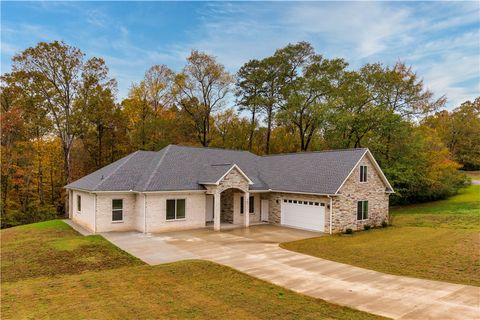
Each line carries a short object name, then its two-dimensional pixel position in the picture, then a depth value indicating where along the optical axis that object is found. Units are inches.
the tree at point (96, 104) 1243.2
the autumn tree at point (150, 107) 1432.1
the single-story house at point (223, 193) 780.0
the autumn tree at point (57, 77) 1117.7
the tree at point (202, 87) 1451.8
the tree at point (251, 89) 1537.9
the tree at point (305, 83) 1421.0
